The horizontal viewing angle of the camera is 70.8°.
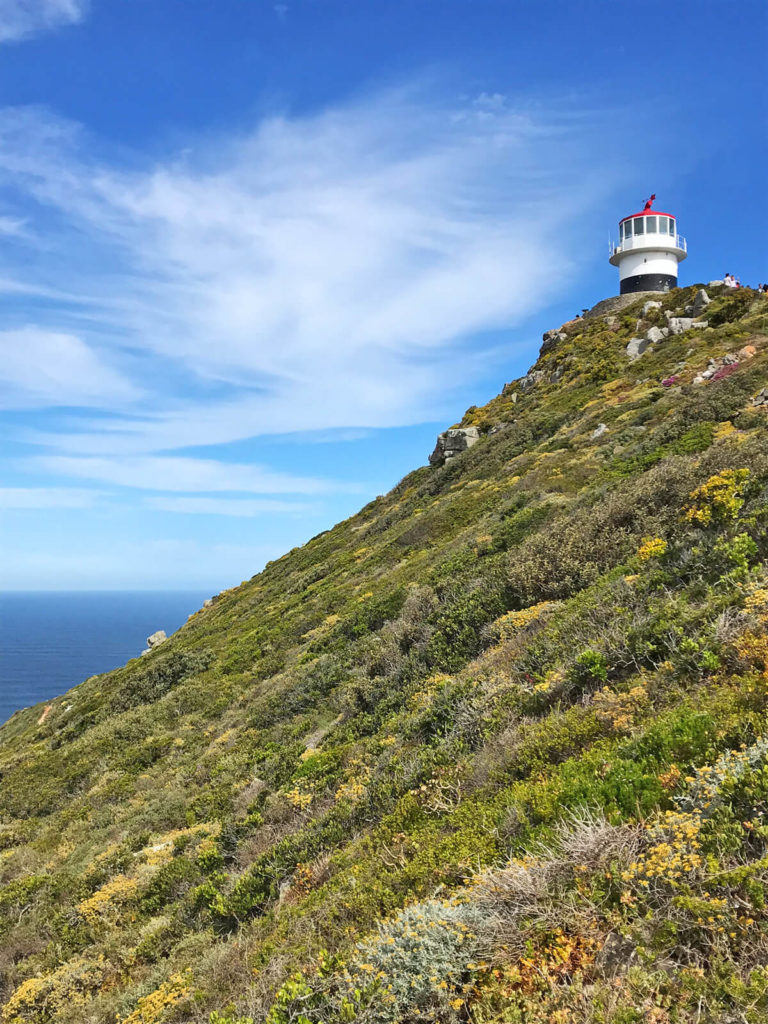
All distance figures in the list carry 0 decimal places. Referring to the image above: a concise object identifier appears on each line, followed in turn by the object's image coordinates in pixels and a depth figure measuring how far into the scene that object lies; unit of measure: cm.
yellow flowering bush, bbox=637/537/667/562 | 923
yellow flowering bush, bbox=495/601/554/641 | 1038
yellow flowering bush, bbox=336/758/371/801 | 806
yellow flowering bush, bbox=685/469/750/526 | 905
